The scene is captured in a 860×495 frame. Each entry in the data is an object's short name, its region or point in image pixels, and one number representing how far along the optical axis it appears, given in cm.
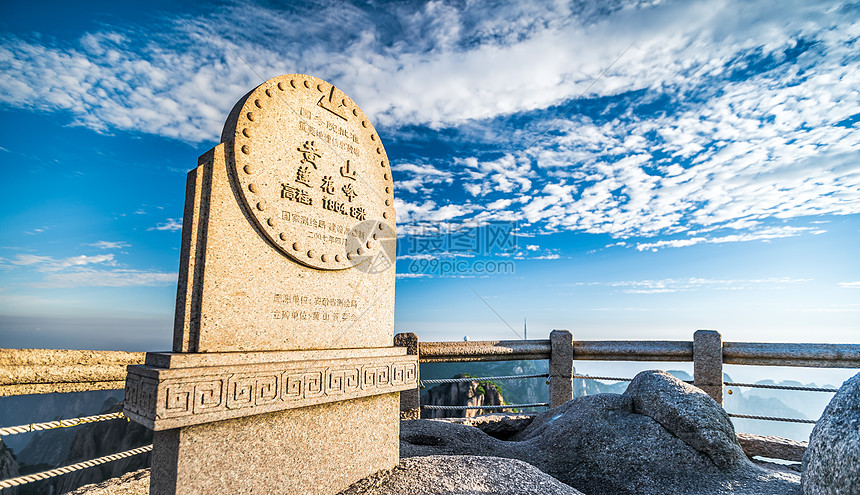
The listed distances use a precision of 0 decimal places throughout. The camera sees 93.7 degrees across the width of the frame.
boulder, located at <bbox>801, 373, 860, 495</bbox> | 235
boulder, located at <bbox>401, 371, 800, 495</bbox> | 366
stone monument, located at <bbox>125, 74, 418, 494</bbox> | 247
